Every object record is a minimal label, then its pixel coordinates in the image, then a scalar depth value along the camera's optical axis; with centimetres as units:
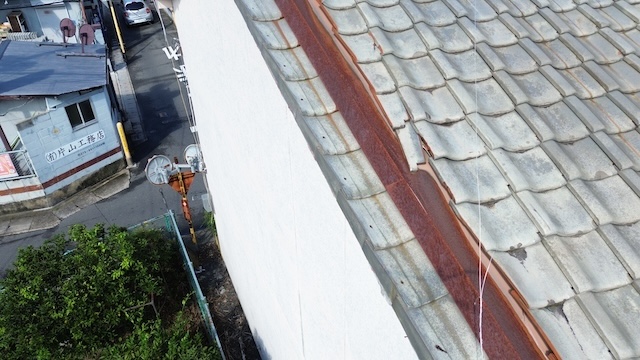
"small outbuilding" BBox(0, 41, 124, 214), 1320
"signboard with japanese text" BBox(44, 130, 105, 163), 1360
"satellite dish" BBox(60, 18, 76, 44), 1633
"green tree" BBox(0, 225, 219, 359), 788
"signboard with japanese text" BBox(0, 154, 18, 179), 1303
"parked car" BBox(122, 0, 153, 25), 2472
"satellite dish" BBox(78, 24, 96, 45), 1596
